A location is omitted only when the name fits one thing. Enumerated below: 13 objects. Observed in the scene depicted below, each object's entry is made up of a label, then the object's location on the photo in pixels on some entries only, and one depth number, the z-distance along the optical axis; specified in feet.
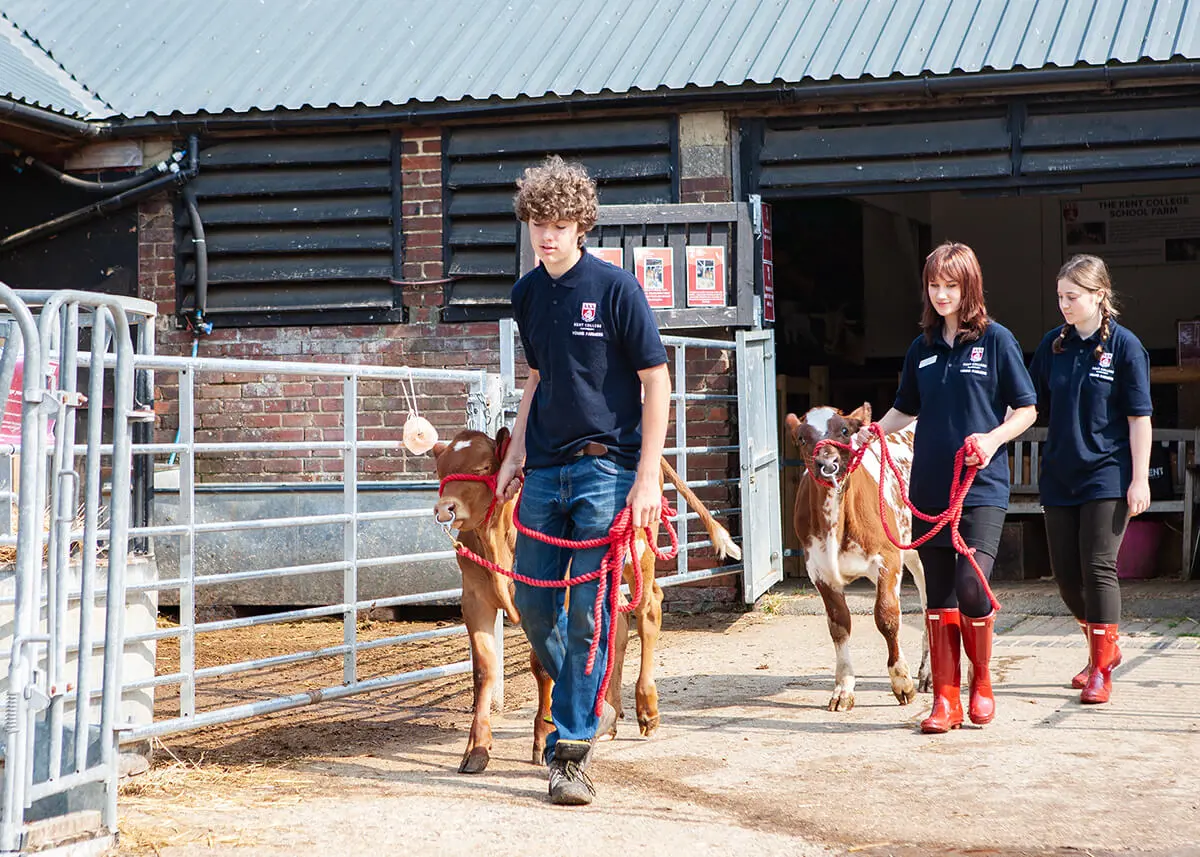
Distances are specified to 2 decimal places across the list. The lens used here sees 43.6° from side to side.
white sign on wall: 47.60
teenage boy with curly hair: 15.48
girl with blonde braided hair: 19.98
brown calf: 17.15
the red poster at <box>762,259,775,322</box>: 32.42
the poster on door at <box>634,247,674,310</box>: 31.40
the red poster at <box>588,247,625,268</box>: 31.35
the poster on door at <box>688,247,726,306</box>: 31.37
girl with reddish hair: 18.72
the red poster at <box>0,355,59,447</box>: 15.70
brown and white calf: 20.63
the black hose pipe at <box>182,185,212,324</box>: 33.68
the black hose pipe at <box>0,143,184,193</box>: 33.63
